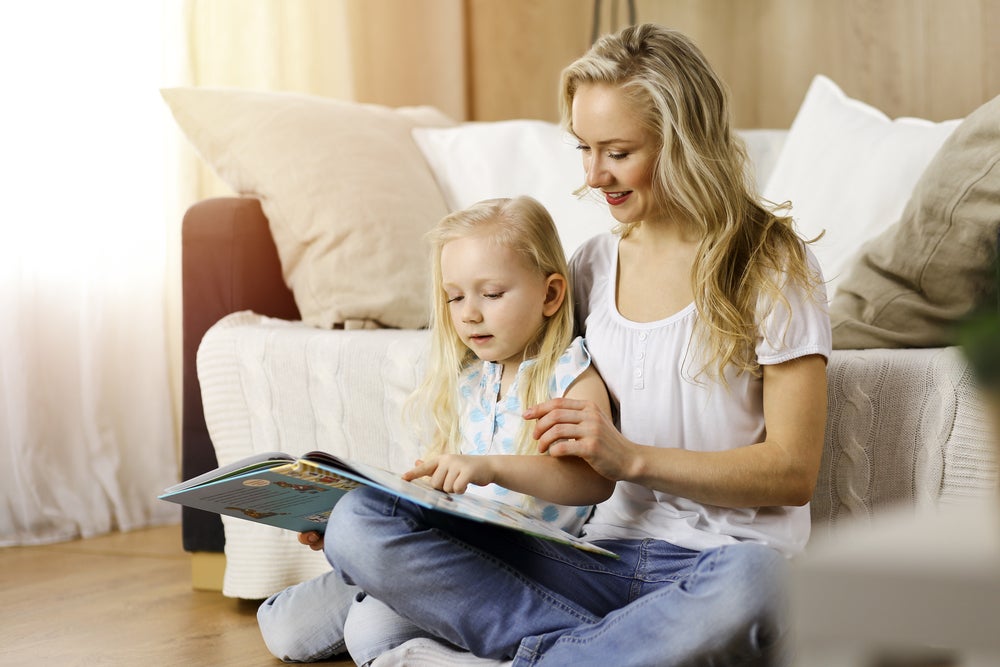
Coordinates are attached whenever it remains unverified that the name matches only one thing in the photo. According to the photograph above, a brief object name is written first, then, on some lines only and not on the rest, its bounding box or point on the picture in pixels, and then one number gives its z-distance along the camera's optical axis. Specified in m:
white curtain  3.36
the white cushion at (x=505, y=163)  3.20
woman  2.26
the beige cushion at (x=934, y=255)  2.39
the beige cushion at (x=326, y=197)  2.98
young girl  2.44
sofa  2.39
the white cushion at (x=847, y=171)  2.81
